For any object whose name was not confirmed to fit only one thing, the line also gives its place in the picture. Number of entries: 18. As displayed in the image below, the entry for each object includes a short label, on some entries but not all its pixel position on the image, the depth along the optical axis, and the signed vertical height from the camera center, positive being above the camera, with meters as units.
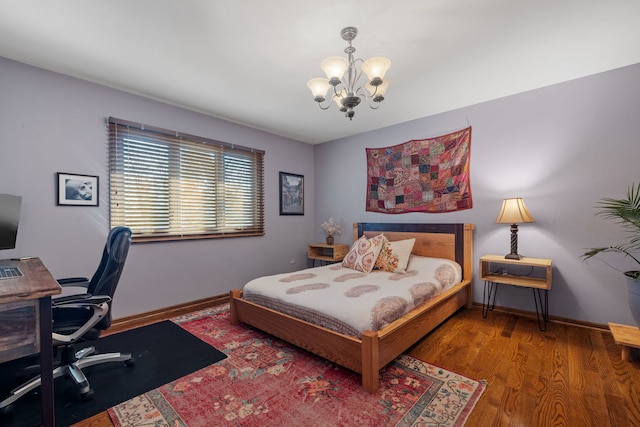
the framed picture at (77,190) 2.59 +0.26
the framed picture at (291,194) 4.59 +0.37
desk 1.29 -0.50
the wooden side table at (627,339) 2.07 -0.95
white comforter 2.01 -0.68
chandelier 1.87 +0.99
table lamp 2.86 -0.02
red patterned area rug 1.58 -1.16
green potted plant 2.13 -0.14
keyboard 1.64 -0.35
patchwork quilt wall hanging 3.52 +0.55
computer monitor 2.21 -0.02
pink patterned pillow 3.30 -0.49
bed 1.82 -0.89
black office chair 1.72 -0.68
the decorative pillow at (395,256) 3.21 -0.49
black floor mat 1.66 -1.16
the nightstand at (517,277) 2.77 -0.69
